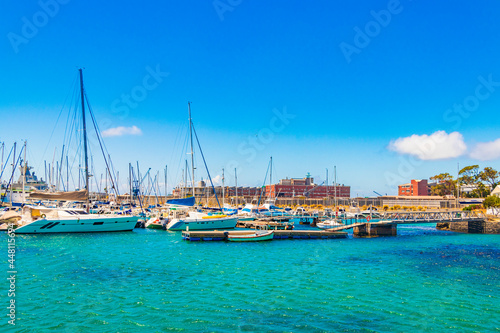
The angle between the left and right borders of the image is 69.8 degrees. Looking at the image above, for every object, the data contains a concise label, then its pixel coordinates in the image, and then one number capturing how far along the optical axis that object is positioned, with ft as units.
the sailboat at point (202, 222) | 180.96
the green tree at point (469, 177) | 409.69
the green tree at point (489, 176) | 396.14
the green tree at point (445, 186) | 464.65
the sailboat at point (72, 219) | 158.81
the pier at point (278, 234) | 150.30
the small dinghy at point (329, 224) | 205.98
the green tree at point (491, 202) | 234.05
